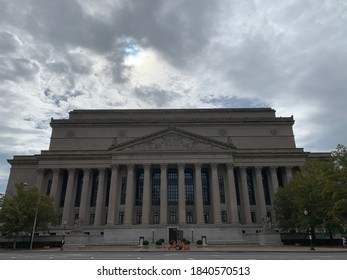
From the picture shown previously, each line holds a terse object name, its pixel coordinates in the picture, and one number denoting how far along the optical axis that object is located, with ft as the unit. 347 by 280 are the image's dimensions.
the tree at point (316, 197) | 113.80
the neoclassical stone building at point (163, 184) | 178.70
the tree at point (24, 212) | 145.59
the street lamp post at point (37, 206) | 142.61
